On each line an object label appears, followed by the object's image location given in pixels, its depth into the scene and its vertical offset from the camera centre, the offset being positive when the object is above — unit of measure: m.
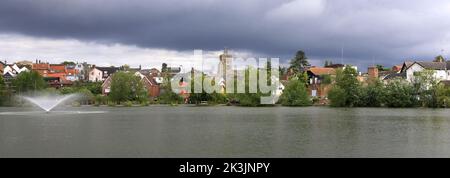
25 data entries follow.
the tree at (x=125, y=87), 117.50 -1.29
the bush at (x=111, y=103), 116.50 -4.97
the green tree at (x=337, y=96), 105.00 -2.81
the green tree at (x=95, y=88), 134.50 -1.77
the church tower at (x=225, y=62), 158.44 +6.32
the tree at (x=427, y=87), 100.12 -0.85
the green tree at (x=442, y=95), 98.06 -2.32
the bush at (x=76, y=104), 113.64 -5.07
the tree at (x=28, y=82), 119.00 -0.26
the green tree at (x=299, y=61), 174.38 +7.23
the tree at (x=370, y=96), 104.94 -2.75
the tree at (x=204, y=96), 121.06 -3.39
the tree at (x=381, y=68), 176.57 +5.00
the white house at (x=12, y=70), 152.21 +3.44
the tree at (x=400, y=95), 101.69 -2.47
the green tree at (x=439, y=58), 148.76 +7.39
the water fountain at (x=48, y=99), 99.31 -4.05
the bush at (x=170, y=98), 121.97 -3.89
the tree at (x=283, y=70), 185.52 +4.45
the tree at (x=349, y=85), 106.44 -0.53
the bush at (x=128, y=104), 113.44 -4.97
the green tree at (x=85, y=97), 118.19 -3.62
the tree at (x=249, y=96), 112.00 -3.06
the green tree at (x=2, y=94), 117.69 -3.01
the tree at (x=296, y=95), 111.00 -2.77
